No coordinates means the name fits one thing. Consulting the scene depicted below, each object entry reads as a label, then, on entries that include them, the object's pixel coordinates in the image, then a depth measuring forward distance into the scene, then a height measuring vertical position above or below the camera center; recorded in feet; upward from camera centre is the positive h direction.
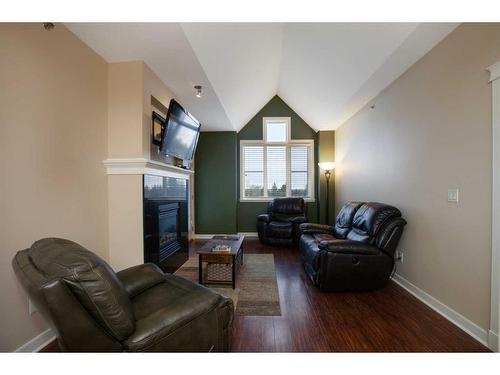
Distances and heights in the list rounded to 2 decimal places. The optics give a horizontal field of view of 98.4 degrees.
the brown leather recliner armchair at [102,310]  2.73 -1.85
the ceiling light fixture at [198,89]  9.40 +4.27
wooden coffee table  8.14 -2.77
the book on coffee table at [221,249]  8.21 -2.49
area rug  6.91 -3.98
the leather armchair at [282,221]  14.23 -2.51
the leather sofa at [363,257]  7.63 -2.60
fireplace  8.04 -1.58
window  18.10 +1.66
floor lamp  15.72 +0.98
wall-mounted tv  8.05 +2.19
